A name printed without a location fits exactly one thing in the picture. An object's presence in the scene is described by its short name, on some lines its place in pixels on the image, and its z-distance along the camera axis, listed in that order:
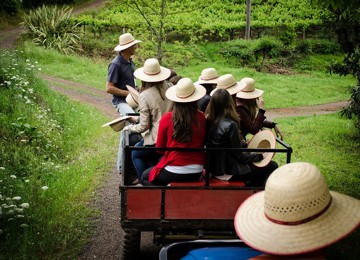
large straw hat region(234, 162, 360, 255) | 2.73
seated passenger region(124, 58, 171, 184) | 6.21
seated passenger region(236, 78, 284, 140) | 6.64
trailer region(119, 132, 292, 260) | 4.98
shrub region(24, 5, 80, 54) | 24.78
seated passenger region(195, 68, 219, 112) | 7.36
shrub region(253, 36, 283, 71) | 27.69
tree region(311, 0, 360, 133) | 6.98
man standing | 8.09
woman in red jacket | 5.29
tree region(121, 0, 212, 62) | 15.21
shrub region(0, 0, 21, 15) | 28.85
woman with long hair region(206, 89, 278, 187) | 5.39
